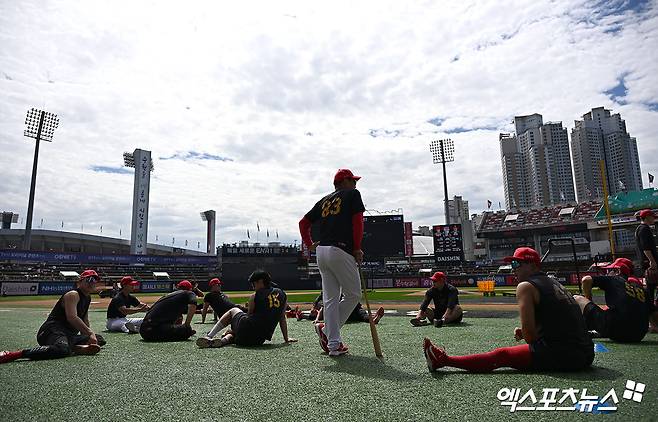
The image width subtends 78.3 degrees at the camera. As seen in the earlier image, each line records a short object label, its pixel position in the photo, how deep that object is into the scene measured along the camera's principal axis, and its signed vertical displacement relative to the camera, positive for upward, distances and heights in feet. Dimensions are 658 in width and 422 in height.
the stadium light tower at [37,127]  135.85 +53.99
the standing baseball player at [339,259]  15.65 +0.34
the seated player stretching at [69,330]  15.52 -2.36
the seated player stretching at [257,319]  19.10 -2.37
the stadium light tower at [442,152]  197.06 +56.88
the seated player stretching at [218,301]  26.03 -2.01
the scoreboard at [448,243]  151.64 +8.51
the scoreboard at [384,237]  138.31 +10.15
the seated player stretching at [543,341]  11.10 -2.13
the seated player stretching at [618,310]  16.92 -2.02
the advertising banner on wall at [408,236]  183.11 +14.24
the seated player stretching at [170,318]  21.45 -2.49
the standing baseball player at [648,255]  19.34 +0.37
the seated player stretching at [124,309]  27.33 -2.52
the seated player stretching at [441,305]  27.25 -2.66
